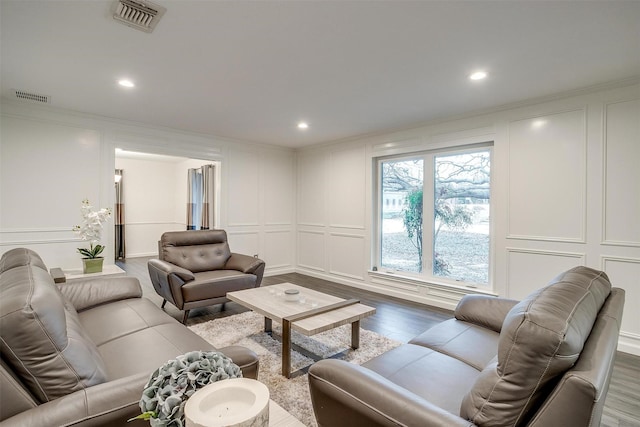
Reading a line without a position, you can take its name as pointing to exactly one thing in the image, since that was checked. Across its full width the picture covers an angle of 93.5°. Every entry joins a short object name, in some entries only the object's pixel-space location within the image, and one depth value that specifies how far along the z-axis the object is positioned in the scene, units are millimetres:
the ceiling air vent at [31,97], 3217
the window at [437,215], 3799
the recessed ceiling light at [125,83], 2863
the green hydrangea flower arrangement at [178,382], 687
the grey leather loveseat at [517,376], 831
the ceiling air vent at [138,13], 1797
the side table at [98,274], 3061
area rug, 1982
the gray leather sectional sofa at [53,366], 925
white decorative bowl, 643
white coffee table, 2240
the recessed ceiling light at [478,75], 2632
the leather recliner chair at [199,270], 3166
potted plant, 3232
